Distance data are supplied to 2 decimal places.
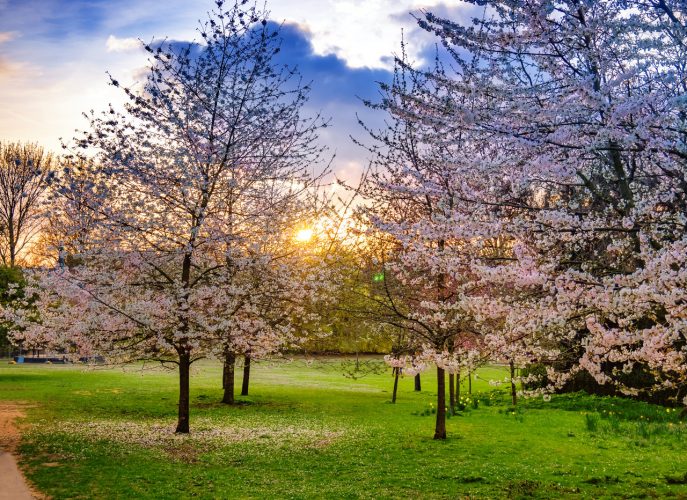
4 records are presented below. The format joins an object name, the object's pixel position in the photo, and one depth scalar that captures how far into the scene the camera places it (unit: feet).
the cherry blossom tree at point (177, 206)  48.32
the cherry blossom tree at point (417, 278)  40.50
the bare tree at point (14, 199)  128.57
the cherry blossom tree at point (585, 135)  21.22
